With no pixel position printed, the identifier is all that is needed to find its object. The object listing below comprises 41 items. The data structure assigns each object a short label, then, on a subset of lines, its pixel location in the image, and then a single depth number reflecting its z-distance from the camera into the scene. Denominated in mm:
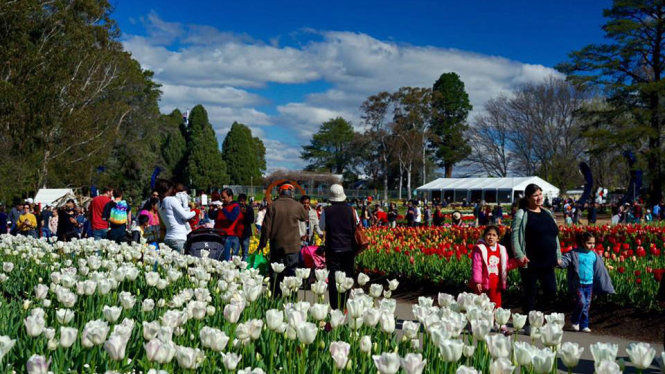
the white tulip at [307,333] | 2621
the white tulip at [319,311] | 3072
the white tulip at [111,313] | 3141
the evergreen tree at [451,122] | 65250
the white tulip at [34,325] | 2727
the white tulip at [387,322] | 3002
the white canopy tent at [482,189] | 46566
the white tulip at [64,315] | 3107
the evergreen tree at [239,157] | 77688
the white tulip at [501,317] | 3214
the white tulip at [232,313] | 3057
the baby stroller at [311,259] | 10172
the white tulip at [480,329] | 2857
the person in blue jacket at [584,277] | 6787
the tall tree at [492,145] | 49094
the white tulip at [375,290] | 4004
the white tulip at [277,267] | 5073
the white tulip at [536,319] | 3127
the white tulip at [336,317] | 3108
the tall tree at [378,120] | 57469
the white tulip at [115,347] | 2361
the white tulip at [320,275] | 4363
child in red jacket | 6551
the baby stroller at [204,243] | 7531
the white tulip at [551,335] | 2693
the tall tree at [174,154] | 72750
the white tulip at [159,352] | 2377
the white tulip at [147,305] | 3643
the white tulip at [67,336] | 2496
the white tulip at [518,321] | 3180
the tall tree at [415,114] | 57469
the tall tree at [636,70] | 32125
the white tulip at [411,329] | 3035
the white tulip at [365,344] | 2689
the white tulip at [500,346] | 2416
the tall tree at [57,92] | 24328
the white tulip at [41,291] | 3840
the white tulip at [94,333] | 2602
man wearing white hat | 6758
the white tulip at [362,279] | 4633
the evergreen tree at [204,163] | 70375
